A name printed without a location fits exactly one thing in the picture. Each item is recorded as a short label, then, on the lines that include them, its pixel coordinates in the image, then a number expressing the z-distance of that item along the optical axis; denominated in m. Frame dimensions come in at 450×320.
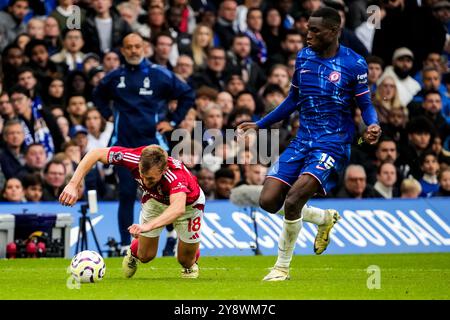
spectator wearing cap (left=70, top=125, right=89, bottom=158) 19.91
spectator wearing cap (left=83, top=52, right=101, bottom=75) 21.02
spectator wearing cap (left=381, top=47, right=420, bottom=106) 22.73
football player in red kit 11.30
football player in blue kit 12.24
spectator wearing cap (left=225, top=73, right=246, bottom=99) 21.89
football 11.76
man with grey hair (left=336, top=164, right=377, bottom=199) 19.69
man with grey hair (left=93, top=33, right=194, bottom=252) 17.09
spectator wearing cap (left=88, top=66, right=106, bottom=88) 20.72
